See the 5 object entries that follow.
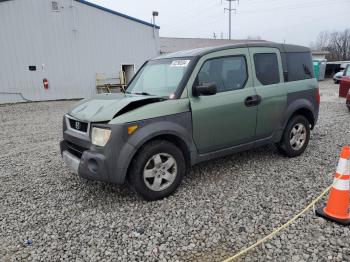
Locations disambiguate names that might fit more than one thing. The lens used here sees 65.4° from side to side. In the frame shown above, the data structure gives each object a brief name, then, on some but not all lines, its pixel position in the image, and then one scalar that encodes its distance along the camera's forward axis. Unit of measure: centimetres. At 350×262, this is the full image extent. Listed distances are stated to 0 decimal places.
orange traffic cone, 284
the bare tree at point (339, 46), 6644
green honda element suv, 326
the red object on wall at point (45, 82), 1554
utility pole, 5047
